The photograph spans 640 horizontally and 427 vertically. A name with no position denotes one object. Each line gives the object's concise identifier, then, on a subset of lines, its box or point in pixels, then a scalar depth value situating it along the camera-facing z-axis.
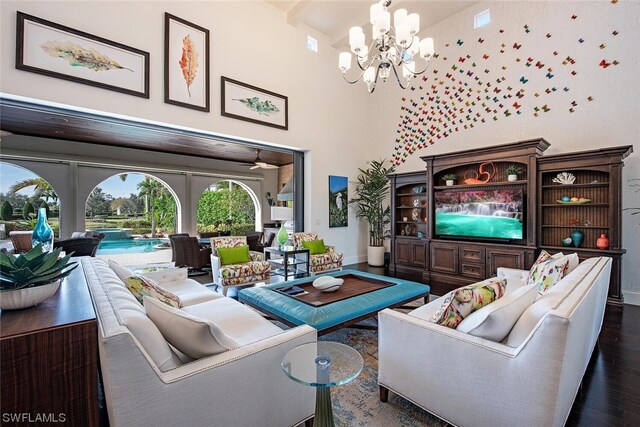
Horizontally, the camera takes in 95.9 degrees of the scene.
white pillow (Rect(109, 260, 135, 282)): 2.16
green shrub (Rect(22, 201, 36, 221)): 6.65
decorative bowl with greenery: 1.18
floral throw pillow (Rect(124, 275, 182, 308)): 1.90
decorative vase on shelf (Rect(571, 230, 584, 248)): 4.20
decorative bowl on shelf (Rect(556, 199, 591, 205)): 4.12
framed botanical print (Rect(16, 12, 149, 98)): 3.36
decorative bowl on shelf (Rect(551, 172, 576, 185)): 4.26
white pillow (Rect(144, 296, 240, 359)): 1.31
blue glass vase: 1.99
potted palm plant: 6.80
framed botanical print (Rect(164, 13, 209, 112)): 4.36
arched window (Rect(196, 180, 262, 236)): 10.02
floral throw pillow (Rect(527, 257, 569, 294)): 2.46
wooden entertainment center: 3.88
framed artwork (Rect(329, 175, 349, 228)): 6.66
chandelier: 3.17
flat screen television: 4.59
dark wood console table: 1.01
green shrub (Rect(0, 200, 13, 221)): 6.26
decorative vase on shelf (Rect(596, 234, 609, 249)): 3.95
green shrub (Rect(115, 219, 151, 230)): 8.87
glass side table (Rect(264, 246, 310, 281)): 4.80
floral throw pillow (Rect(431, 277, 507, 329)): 1.71
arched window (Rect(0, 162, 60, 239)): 6.39
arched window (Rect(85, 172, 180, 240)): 8.13
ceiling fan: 7.78
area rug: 1.73
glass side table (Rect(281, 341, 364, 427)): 1.27
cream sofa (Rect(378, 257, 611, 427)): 1.32
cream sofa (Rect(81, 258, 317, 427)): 1.08
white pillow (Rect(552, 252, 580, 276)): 2.50
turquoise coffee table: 2.34
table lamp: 5.74
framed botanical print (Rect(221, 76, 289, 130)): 5.00
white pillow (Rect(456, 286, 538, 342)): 1.50
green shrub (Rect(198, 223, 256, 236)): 9.88
